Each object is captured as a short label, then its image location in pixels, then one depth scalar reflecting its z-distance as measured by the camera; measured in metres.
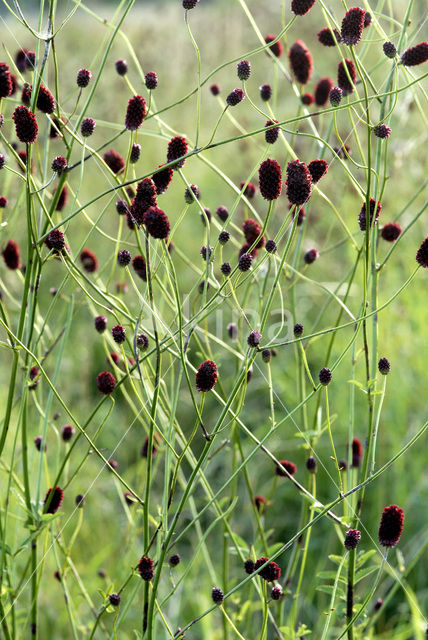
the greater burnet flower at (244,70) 0.93
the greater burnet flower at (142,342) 0.89
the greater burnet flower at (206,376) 0.86
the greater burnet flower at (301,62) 1.01
